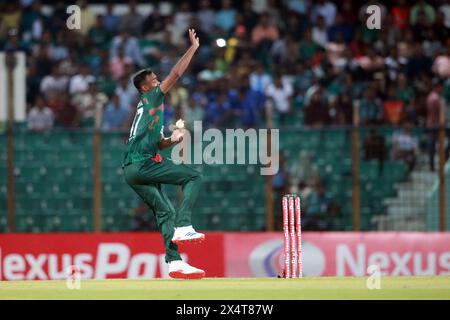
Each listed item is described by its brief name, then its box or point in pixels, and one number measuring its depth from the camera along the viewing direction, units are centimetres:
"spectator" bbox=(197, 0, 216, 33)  2598
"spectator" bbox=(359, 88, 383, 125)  2330
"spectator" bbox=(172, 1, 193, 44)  2609
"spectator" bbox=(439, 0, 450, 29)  2589
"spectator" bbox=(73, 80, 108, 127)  2406
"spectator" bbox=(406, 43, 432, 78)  2481
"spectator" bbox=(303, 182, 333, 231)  2236
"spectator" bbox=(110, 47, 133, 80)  2500
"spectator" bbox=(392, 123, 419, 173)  2262
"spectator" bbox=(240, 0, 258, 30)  2606
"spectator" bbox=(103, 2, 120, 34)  2642
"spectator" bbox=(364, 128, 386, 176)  2248
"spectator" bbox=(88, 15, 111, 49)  2600
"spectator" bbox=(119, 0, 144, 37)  2625
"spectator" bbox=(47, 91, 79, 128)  2394
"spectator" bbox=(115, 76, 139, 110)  2409
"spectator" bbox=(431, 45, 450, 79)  2470
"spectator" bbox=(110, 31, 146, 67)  2536
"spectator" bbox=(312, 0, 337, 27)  2631
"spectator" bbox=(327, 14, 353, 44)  2573
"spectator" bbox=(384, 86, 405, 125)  2367
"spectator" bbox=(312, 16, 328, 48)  2584
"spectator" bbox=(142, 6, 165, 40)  2636
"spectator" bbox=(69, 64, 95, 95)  2455
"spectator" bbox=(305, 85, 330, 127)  2344
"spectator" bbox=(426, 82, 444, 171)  2241
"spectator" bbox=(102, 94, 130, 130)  2361
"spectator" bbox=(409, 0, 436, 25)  2603
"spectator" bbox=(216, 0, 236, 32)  2603
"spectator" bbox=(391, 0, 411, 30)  2592
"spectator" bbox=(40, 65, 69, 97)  2455
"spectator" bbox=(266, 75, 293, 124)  2411
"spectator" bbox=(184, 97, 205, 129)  2325
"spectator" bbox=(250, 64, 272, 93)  2419
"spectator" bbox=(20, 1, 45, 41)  2639
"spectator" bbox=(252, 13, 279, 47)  2556
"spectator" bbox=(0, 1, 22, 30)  2650
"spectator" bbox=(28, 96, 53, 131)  2373
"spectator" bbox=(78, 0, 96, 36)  2616
